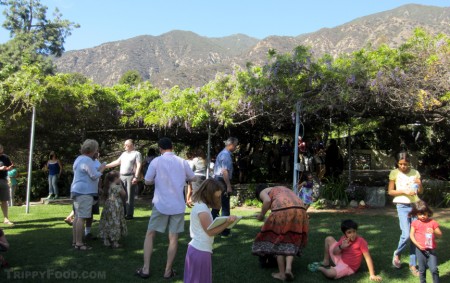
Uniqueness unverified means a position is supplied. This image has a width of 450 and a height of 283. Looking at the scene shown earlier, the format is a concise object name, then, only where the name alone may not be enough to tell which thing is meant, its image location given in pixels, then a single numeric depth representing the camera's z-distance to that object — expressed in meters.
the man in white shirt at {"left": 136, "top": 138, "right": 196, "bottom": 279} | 4.40
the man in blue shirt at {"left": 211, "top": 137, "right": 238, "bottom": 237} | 5.93
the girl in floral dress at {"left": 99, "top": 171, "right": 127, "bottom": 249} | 5.63
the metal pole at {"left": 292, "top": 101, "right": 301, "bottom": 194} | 7.38
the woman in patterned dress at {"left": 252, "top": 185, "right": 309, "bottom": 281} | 4.38
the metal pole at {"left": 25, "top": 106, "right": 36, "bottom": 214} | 8.70
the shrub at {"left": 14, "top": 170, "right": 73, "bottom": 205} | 11.54
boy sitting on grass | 4.45
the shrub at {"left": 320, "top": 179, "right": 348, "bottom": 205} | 10.05
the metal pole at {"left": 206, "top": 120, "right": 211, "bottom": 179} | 9.80
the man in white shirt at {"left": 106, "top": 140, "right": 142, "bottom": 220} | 7.07
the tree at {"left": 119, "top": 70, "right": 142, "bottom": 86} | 37.08
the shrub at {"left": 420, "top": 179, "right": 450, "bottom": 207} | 9.82
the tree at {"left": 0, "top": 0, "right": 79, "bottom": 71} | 35.31
